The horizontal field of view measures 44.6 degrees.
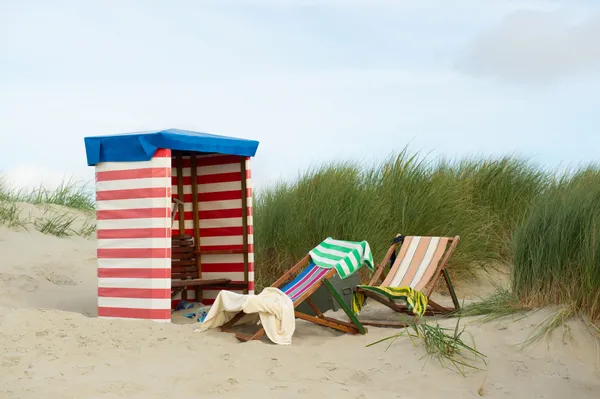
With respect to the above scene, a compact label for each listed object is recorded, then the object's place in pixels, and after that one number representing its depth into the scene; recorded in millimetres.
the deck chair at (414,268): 7113
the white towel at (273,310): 6180
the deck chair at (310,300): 6285
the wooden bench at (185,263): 8523
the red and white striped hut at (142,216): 6895
